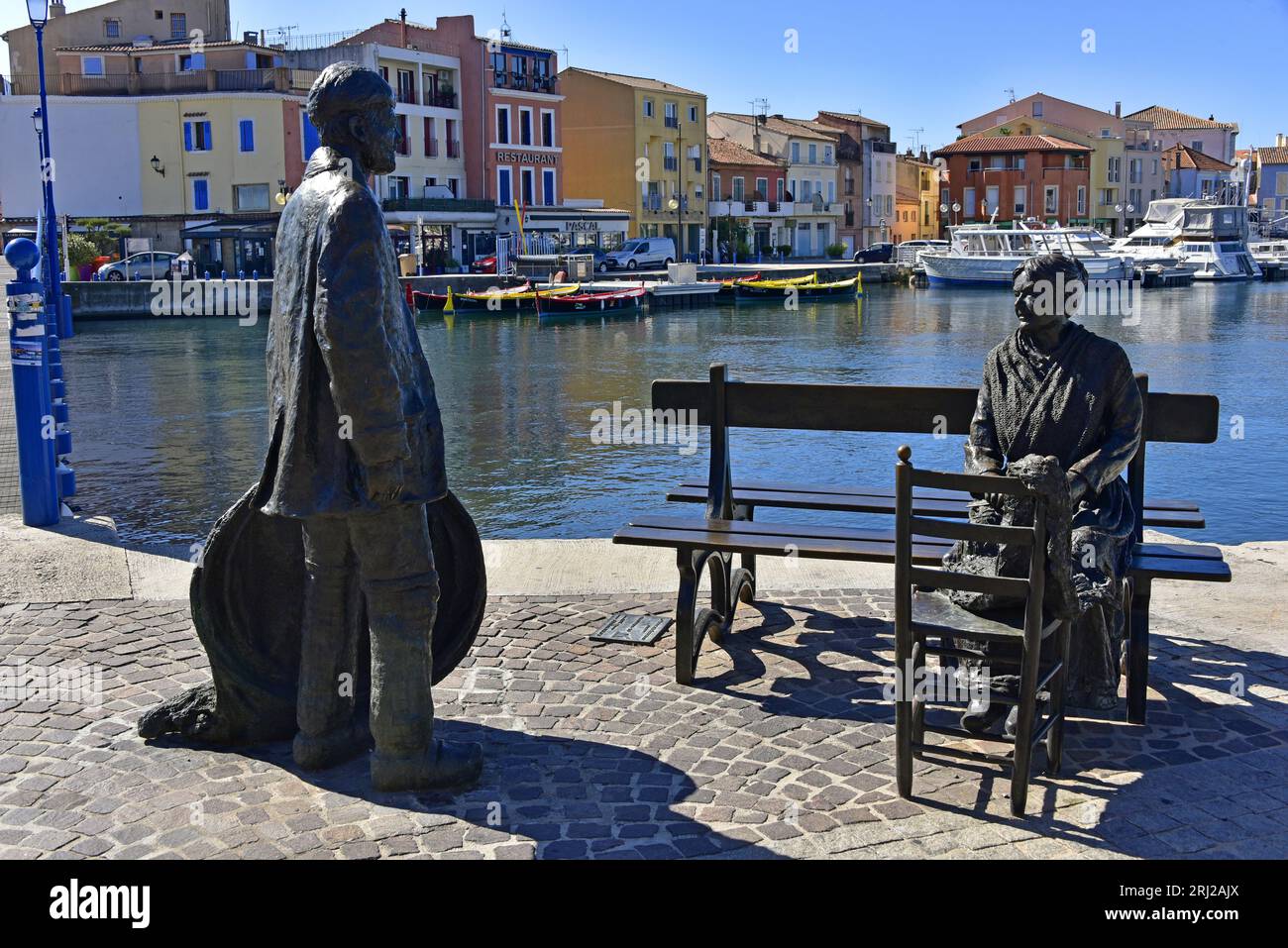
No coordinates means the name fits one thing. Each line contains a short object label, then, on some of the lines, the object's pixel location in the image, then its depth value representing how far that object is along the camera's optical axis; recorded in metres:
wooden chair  4.19
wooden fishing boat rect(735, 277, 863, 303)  53.44
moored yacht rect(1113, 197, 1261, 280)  68.00
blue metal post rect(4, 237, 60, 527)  8.75
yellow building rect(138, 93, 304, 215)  53.19
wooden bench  5.40
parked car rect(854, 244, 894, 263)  74.06
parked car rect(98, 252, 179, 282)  46.00
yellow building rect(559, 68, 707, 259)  70.94
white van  61.72
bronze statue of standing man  4.07
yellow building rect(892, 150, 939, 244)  99.56
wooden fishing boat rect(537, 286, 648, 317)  44.72
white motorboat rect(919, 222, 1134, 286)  61.81
